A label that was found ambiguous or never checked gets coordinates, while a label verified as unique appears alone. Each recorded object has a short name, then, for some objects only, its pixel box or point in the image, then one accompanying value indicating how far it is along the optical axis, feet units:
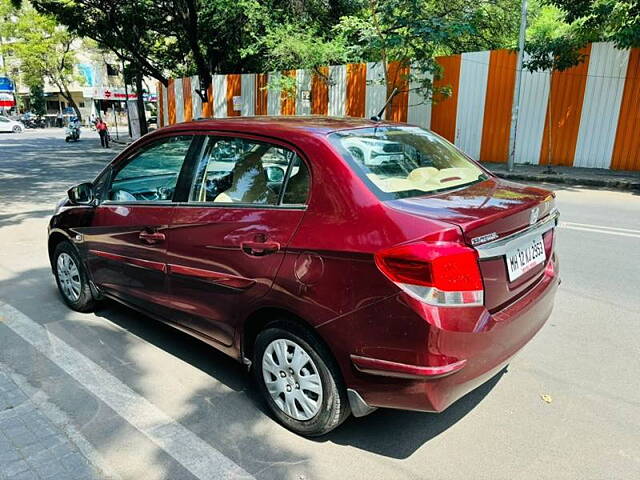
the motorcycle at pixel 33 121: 169.27
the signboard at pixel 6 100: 177.37
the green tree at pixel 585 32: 37.35
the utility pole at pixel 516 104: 42.57
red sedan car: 7.53
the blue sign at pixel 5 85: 168.96
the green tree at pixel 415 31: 44.32
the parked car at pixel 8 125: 127.54
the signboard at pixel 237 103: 73.87
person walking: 85.46
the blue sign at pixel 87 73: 179.04
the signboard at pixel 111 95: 143.13
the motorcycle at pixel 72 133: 98.22
